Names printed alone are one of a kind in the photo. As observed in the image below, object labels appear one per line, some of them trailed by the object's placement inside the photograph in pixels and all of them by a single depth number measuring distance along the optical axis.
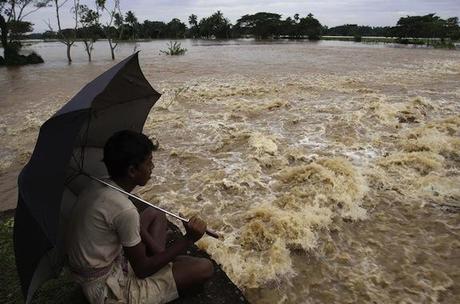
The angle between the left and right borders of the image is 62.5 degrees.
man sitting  1.85
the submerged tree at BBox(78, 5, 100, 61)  23.42
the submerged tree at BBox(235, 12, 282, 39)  55.25
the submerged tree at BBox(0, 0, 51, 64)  21.62
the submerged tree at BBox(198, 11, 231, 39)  59.97
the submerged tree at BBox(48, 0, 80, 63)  21.45
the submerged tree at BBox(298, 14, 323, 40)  53.18
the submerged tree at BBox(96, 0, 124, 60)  22.75
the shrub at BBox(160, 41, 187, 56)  26.18
